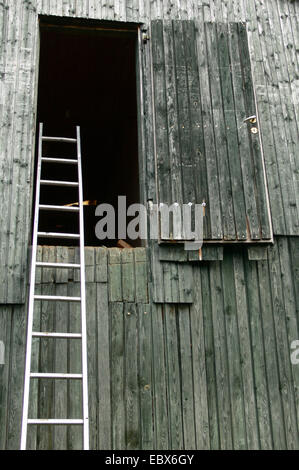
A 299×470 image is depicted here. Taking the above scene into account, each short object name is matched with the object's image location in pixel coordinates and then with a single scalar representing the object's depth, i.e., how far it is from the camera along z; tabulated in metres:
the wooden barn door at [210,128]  5.49
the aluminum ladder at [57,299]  3.83
